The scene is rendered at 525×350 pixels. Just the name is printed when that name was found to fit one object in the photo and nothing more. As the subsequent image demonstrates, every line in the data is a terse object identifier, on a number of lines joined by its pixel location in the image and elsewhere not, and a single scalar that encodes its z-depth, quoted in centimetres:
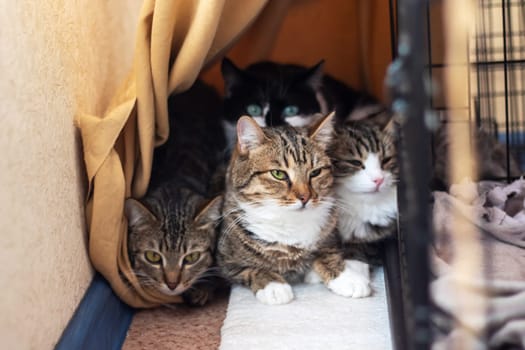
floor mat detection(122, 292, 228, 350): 148
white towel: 140
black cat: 196
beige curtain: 146
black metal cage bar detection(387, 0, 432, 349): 78
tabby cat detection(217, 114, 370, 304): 155
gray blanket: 112
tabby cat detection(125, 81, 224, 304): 157
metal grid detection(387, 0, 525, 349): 79
